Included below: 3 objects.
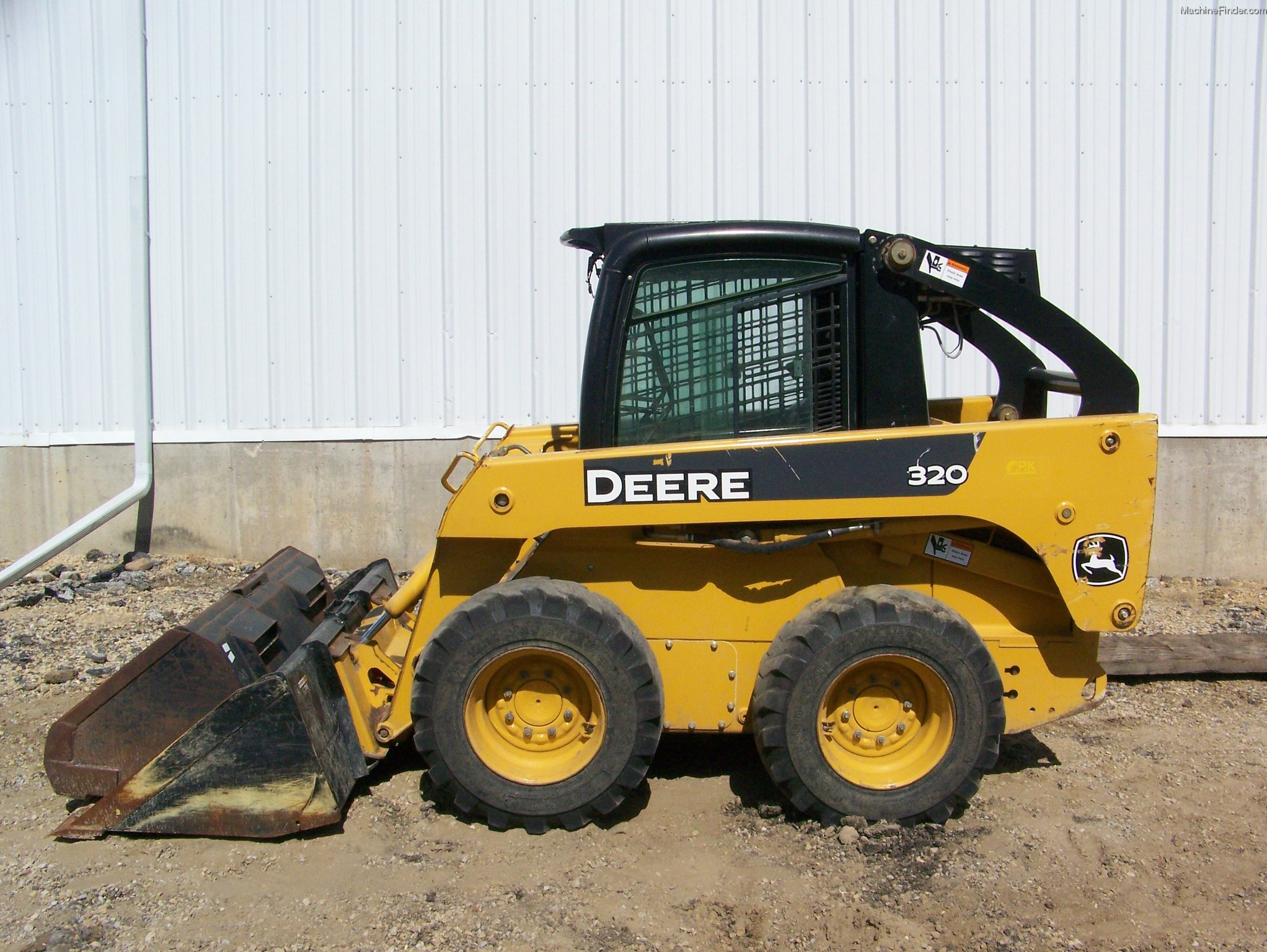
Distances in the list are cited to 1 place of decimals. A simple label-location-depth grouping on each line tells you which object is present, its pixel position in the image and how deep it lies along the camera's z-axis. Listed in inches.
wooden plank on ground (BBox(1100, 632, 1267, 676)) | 213.0
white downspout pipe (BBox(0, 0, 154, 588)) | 310.7
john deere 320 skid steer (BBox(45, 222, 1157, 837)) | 143.5
